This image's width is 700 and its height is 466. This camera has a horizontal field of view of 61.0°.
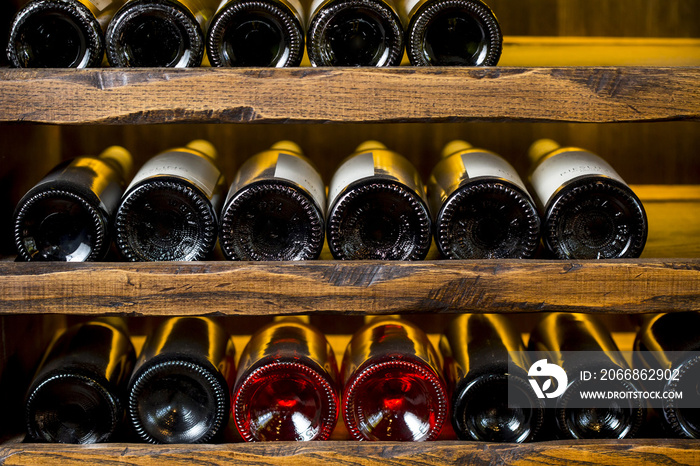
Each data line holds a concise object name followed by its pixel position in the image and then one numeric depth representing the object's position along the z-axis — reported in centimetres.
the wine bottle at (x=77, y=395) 87
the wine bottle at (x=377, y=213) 85
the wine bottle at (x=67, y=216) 84
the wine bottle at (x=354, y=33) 85
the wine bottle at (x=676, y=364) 88
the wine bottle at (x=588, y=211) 85
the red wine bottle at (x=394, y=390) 87
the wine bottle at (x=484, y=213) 85
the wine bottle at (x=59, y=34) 84
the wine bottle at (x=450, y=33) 85
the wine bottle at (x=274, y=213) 84
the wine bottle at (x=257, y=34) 85
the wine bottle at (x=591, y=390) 89
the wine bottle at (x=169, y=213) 84
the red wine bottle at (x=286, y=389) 88
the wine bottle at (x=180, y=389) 87
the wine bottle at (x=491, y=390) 88
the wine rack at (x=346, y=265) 82
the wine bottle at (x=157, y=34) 85
